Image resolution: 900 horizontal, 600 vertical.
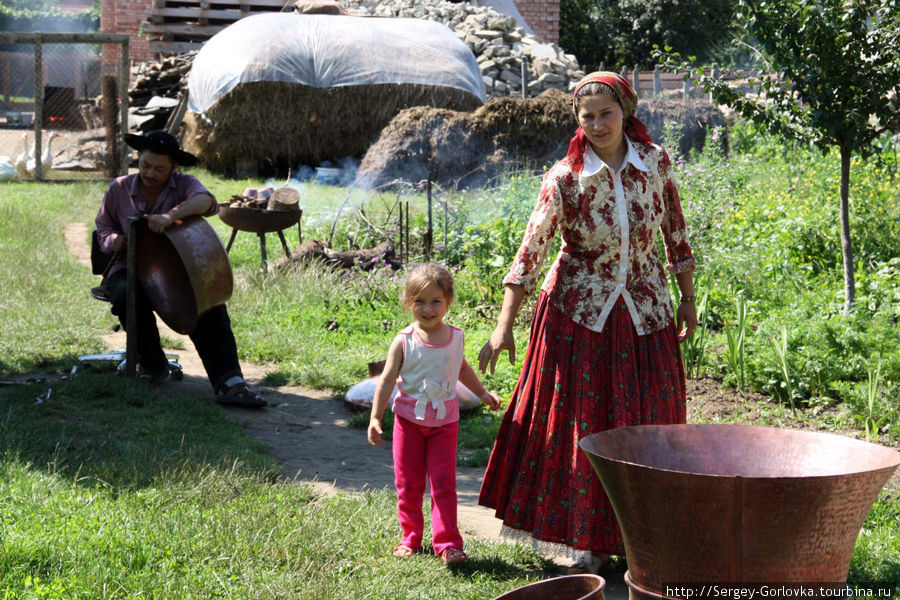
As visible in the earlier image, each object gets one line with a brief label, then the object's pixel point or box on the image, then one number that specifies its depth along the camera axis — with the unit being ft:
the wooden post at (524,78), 62.44
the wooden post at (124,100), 52.01
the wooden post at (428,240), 31.07
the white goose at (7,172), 55.36
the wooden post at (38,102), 52.85
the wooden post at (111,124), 55.16
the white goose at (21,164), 57.82
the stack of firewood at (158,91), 63.56
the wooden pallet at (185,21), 73.41
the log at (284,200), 31.86
